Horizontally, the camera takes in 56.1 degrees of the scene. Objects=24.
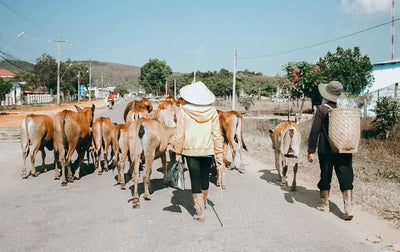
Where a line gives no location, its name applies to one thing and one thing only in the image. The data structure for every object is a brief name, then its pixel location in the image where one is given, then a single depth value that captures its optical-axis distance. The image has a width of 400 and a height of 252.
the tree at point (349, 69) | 31.12
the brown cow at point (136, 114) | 10.55
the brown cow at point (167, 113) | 11.54
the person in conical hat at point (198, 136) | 6.11
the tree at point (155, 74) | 107.31
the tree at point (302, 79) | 27.30
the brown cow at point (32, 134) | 9.48
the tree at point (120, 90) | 148.52
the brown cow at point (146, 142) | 7.33
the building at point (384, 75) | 27.93
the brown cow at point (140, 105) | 13.01
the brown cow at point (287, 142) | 8.47
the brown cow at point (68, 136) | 8.88
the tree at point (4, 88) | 46.43
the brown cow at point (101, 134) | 10.07
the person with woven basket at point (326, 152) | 6.32
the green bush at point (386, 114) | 14.53
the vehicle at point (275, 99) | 73.19
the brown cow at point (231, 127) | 10.42
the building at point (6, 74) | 91.43
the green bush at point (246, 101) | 35.91
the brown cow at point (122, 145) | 8.32
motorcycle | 45.56
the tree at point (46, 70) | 71.75
